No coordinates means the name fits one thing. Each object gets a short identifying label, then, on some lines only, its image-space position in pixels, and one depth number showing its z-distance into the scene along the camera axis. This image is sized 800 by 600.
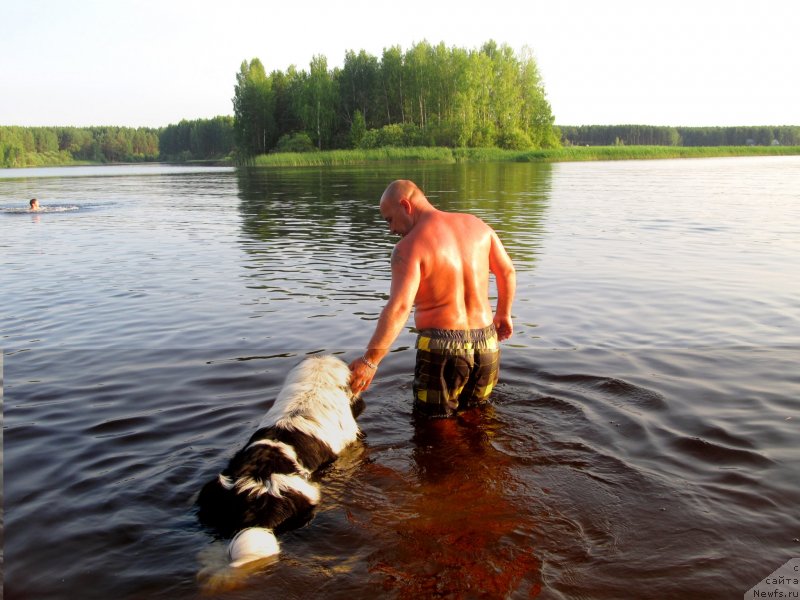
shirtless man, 5.06
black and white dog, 3.91
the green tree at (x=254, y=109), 95.31
